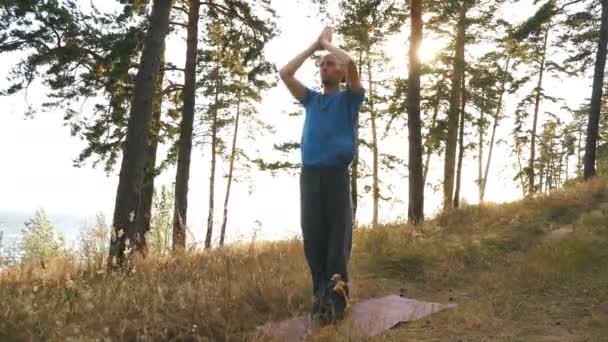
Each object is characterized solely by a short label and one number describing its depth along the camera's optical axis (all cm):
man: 454
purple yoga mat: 415
